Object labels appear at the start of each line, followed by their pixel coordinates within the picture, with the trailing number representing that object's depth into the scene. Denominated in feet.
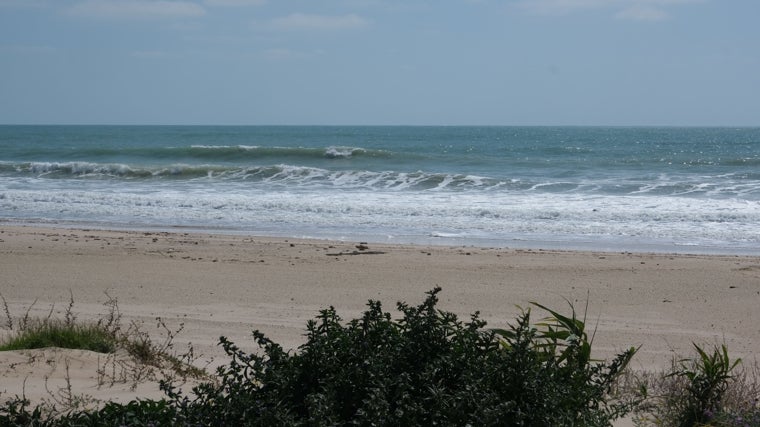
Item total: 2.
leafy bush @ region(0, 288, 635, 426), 20.49
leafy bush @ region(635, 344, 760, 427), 28.32
